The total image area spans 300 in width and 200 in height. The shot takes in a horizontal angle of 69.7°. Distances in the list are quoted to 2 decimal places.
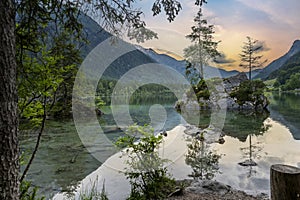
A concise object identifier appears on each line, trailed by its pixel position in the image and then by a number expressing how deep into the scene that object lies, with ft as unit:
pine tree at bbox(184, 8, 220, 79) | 78.84
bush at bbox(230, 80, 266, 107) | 64.34
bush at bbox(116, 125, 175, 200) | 11.69
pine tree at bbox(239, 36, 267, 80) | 98.59
